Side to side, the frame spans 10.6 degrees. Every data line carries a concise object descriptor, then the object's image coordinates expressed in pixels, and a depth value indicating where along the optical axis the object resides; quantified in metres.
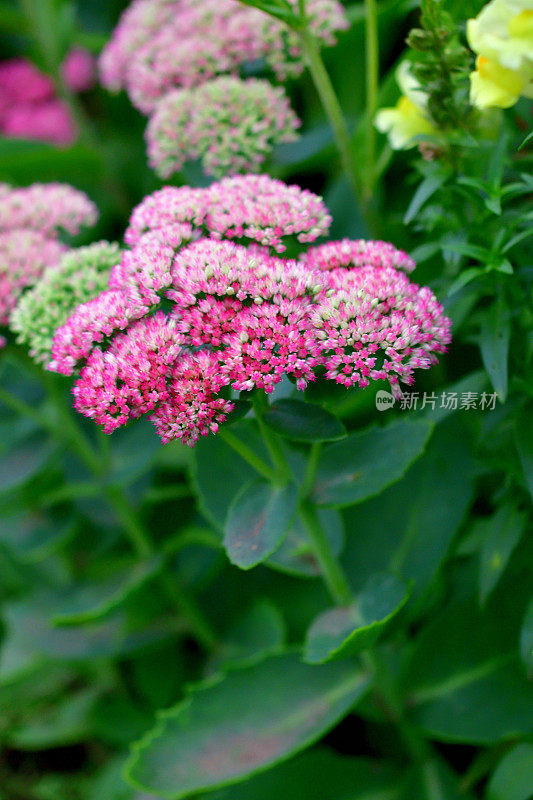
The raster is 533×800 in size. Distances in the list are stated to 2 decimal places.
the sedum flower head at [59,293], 0.92
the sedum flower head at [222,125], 0.98
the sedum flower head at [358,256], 0.89
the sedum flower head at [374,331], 0.87
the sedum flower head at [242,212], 0.90
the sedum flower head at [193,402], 0.87
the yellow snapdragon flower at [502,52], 0.89
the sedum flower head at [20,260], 0.95
